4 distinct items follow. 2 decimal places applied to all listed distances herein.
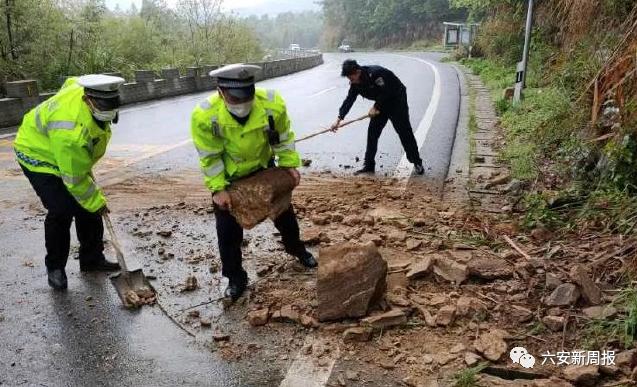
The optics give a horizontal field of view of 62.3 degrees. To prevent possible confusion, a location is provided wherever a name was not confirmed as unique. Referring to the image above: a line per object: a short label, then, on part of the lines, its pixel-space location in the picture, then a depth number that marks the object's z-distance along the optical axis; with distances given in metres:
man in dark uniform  6.41
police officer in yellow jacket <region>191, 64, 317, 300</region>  3.23
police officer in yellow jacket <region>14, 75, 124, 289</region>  3.38
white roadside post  10.25
